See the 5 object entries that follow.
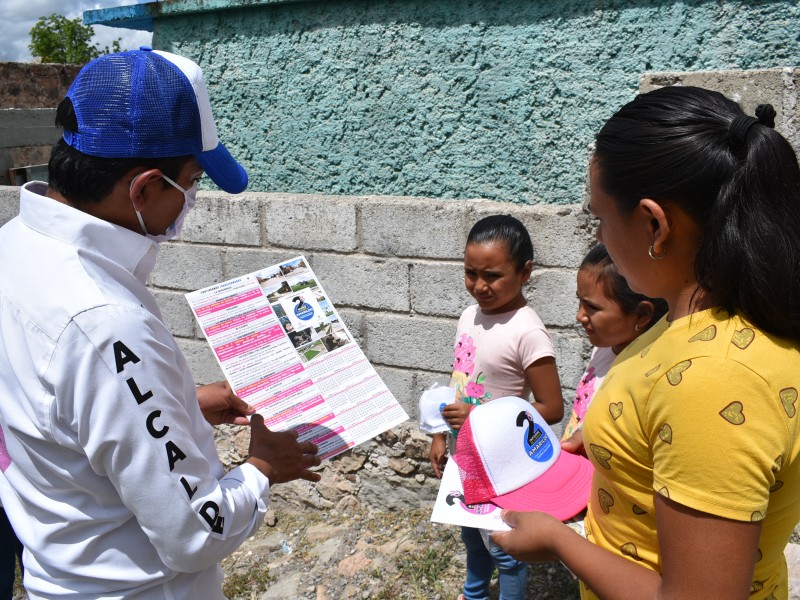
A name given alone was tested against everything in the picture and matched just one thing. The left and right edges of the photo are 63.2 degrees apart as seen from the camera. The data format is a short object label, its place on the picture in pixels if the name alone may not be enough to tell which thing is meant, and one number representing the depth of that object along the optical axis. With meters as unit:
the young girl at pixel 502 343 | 2.49
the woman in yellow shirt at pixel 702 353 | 0.96
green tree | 30.84
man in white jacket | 1.23
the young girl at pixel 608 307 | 2.10
